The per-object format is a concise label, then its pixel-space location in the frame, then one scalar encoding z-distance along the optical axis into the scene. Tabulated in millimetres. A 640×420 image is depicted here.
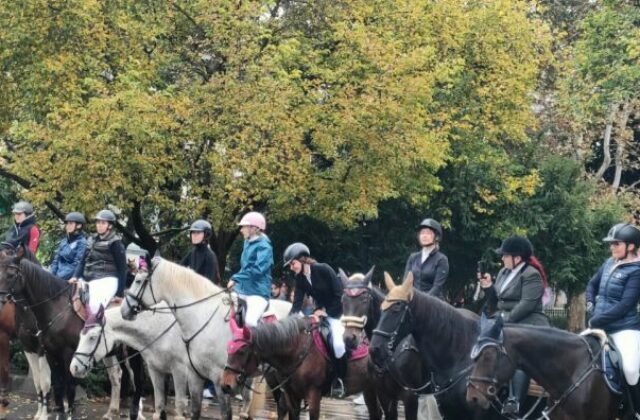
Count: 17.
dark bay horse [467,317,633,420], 10695
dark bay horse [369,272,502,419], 11539
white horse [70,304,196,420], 15188
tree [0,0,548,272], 22328
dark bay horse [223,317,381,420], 12711
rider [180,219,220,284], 16484
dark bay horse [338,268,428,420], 12117
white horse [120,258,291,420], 14688
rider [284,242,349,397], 14000
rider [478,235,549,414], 11984
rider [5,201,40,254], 17203
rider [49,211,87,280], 16719
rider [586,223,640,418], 11047
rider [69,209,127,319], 15984
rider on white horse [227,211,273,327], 14727
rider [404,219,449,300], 13523
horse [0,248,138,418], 15609
